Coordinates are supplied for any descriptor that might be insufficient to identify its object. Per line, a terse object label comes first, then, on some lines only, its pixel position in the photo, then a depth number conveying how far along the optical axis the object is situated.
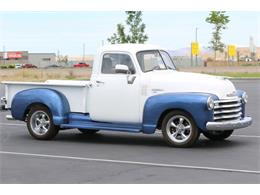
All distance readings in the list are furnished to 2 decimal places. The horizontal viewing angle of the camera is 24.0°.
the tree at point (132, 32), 43.85
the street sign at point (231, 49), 91.25
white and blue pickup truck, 11.71
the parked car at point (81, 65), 97.57
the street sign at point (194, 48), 73.21
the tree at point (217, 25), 61.44
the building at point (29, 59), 116.97
